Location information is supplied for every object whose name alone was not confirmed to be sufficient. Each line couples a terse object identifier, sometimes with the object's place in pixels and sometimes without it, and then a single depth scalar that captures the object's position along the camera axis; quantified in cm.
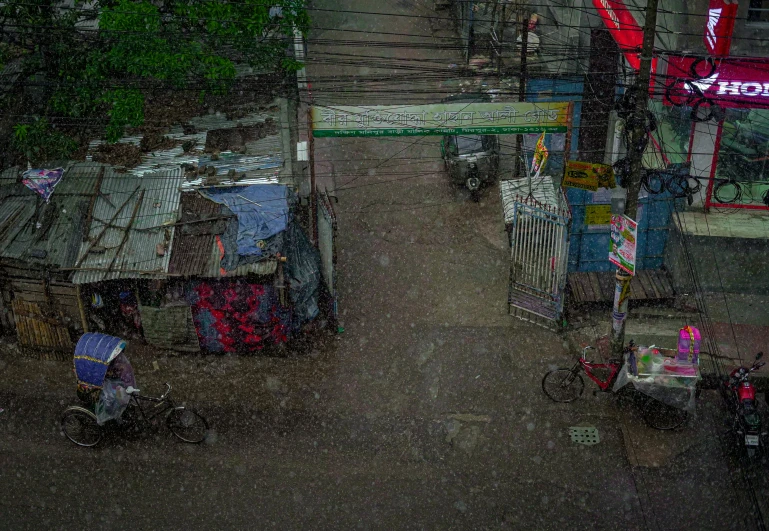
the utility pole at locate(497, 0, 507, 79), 2194
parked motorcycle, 1118
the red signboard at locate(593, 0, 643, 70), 1591
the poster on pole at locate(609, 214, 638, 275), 1185
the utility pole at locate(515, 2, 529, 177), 1700
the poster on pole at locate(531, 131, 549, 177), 1515
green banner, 1394
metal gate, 1429
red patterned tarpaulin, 1370
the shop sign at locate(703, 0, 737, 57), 1323
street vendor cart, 1189
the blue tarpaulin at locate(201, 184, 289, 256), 1353
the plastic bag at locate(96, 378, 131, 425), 1166
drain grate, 1221
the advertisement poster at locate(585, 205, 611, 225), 1505
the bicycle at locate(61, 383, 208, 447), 1204
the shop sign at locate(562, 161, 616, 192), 1280
